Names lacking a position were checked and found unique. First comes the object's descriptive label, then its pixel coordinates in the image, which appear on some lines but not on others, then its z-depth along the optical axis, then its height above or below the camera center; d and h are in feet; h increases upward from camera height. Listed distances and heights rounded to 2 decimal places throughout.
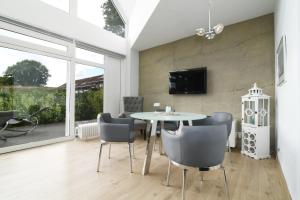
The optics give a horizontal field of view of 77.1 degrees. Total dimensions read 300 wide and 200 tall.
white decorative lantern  11.05 -1.41
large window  11.71 +1.15
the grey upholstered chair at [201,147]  5.47 -1.34
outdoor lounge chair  11.70 -1.36
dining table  7.68 -1.45
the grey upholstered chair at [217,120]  8.94 -0.92
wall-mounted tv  15.40 +1.76
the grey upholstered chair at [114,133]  8.51 -1.44
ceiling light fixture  8.95 +3.48
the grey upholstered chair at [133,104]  17.80 -0.24
